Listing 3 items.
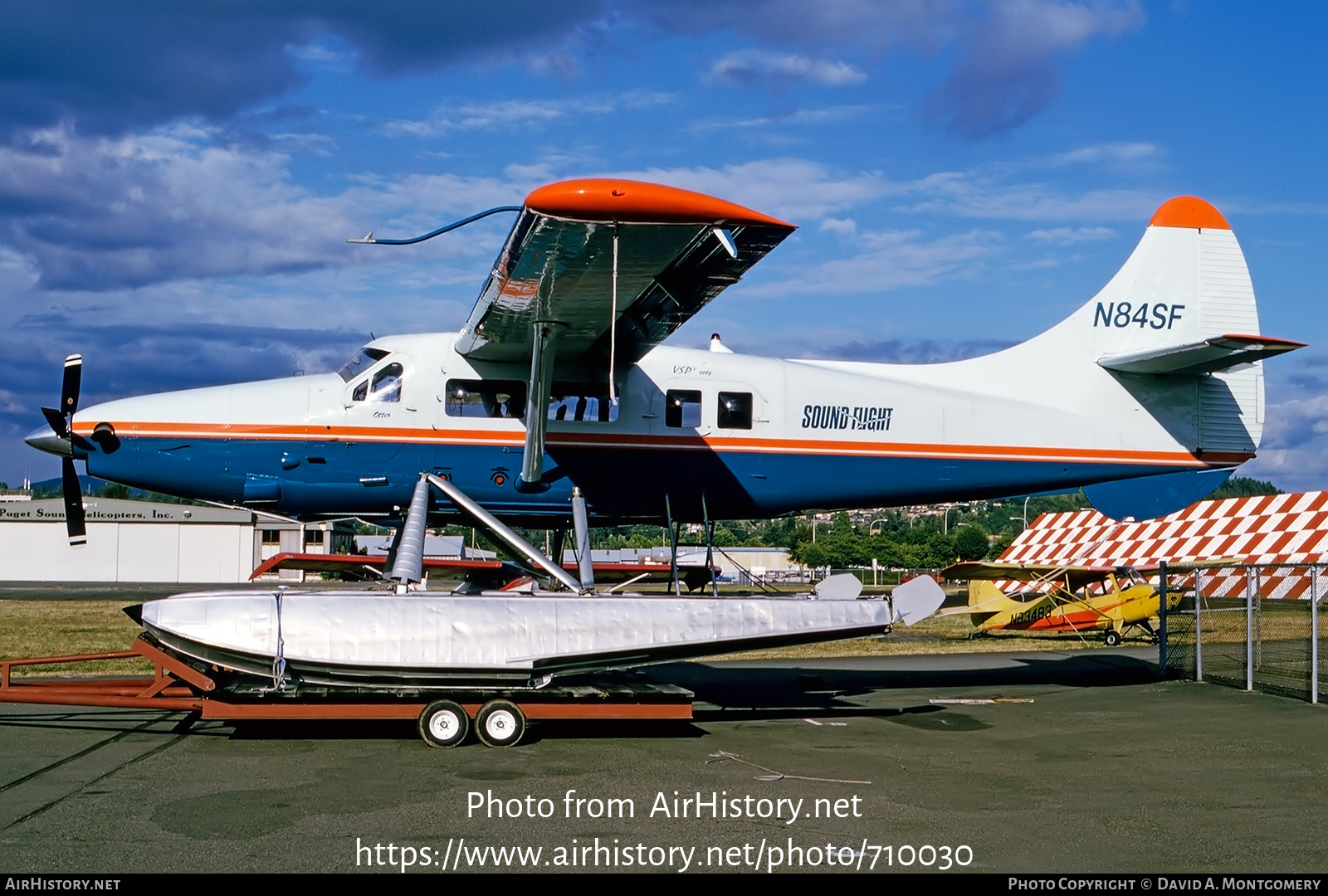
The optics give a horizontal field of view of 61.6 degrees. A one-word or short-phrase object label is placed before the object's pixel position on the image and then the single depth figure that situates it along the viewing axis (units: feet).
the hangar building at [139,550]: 204.23
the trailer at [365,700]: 30.07
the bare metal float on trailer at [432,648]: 29.86
